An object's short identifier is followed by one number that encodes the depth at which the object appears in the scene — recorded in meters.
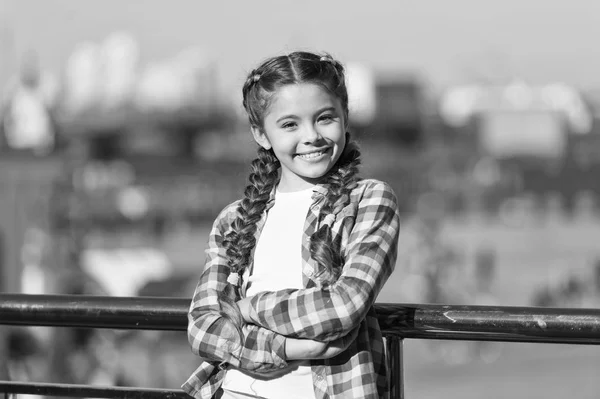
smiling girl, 3.78
